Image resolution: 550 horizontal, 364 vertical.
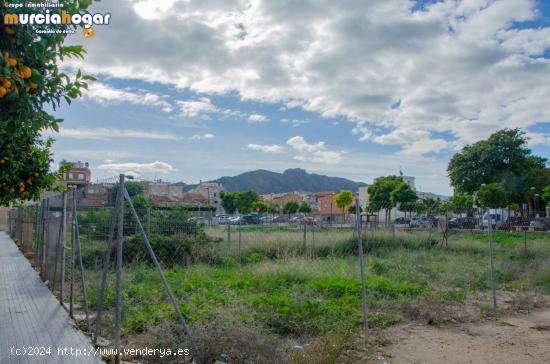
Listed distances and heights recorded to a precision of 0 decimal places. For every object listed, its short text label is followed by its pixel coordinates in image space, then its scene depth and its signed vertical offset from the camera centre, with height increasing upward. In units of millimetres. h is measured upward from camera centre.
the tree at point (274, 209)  70812 -431
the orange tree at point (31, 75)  2789 +894
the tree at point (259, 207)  68531 -108
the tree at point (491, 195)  40531 +1081
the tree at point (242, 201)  68812 +834
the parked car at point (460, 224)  24502 -1027
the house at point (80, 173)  77031 +6004
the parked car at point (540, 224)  28172 -1112
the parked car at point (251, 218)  45131 -1355
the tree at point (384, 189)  49450 +2019
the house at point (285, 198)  105412 +2156
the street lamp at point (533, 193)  47838 +1564
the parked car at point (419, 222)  25719 -996
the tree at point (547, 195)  38812 +1035
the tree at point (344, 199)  52581 +902
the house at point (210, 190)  107400 +4329
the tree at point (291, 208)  71062 -266
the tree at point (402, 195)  45438 +1194
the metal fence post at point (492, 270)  7864 -1155
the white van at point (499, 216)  27378 -913
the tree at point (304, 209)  74625 -446
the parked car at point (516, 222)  24853 -959
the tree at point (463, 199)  43638 +768
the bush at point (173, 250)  11805 -1217
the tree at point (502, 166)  48562 +4564
